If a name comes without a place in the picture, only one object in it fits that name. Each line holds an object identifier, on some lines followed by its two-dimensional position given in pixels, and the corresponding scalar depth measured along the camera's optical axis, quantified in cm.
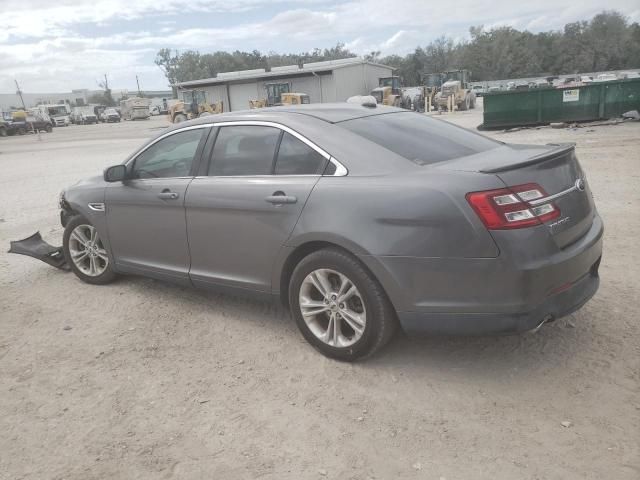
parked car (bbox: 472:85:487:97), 7299
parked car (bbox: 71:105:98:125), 7169
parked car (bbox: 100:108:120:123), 7144
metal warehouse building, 5062
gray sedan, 282
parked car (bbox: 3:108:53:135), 4907
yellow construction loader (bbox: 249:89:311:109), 3666
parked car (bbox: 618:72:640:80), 6125
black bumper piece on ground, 566
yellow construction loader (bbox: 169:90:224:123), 4416
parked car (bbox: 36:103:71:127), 7006
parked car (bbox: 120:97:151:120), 7200
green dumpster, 1794
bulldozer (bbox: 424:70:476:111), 4087
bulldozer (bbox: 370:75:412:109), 4056
